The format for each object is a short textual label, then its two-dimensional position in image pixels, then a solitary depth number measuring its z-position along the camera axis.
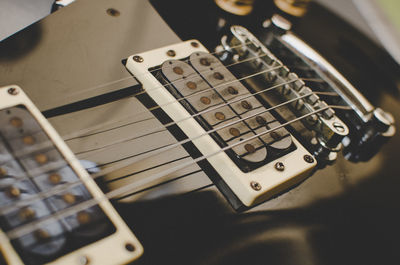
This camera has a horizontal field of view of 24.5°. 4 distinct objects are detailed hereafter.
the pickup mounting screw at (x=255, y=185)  0.38
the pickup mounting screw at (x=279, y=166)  0.39
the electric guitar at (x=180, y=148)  0.35
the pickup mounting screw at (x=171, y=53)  0.42
